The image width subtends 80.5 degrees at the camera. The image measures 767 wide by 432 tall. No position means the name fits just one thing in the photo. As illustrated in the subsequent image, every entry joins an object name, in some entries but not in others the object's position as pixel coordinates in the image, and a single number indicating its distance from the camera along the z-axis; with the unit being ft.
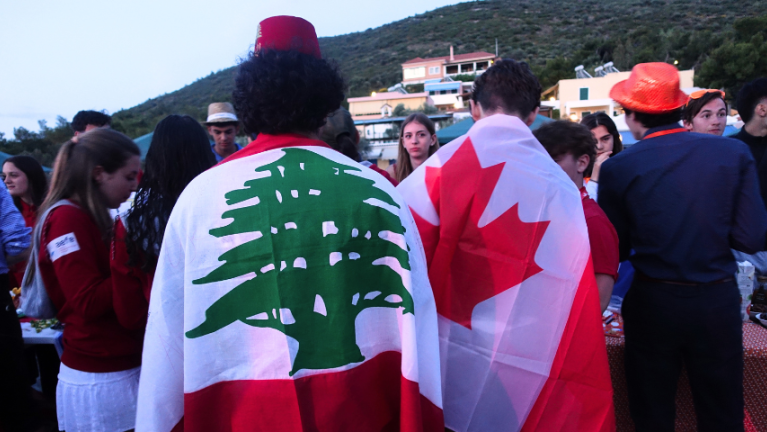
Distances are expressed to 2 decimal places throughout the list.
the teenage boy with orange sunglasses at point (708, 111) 11.32
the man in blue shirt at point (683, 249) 5.86
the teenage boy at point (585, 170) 5.35
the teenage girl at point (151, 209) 5.04
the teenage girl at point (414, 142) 12.34
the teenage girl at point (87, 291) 5.30
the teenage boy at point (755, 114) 10.40
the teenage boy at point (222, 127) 13.26
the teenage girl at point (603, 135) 10.93
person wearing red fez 3.43
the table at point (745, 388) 7.34
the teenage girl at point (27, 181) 12.76
